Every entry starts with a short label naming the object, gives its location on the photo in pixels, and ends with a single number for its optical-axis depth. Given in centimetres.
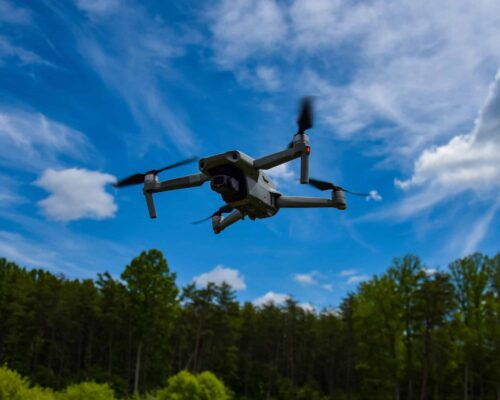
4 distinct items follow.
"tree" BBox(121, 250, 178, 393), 4784
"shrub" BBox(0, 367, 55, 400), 2744
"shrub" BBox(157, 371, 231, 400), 3725
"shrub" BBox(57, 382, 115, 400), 3369
